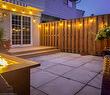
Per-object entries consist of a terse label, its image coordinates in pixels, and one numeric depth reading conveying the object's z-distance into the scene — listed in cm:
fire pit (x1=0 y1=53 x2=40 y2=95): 115
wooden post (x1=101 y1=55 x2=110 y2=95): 162
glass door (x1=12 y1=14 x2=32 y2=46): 579
